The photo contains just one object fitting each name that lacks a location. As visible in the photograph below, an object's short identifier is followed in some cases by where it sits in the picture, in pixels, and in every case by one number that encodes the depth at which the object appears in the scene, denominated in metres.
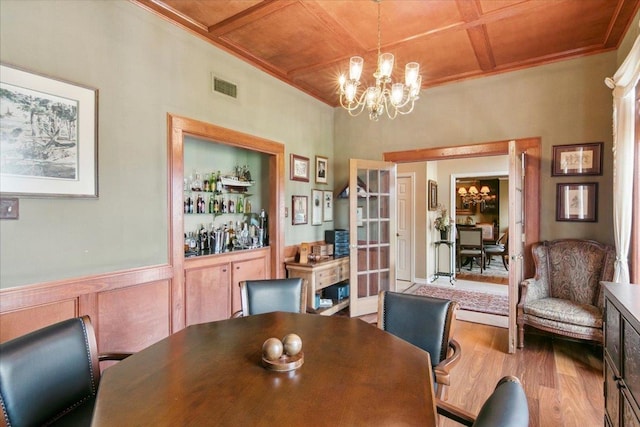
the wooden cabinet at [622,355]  1.39
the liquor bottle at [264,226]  4.01
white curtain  2.62
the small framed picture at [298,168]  4.24
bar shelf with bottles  3.42
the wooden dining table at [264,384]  1.03
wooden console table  3.89
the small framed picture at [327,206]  4.88
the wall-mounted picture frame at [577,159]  3.38
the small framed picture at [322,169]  4.75
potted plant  6.74
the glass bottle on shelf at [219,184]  3.70
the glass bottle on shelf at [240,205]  4.01
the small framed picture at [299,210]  4.27
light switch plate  1.93
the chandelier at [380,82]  2.28
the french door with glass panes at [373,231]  4.35
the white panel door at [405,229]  6.52
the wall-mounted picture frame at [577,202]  3.39
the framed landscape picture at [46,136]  1.94
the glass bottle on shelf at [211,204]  3.62
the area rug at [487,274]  6.77
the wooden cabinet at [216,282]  2.99
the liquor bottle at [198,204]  3.47
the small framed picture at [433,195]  6.60
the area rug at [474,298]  4.66
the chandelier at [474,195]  10.23
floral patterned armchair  3.00
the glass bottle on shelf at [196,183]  3.41
